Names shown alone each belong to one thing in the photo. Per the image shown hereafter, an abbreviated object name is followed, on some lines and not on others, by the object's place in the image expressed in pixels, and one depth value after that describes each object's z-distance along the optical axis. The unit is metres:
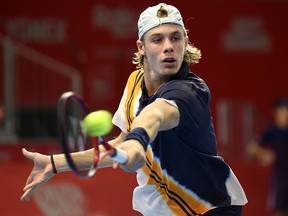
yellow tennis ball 8.89
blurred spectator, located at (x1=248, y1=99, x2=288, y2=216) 26.03
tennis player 10.56
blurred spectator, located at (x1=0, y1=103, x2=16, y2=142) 25.29
